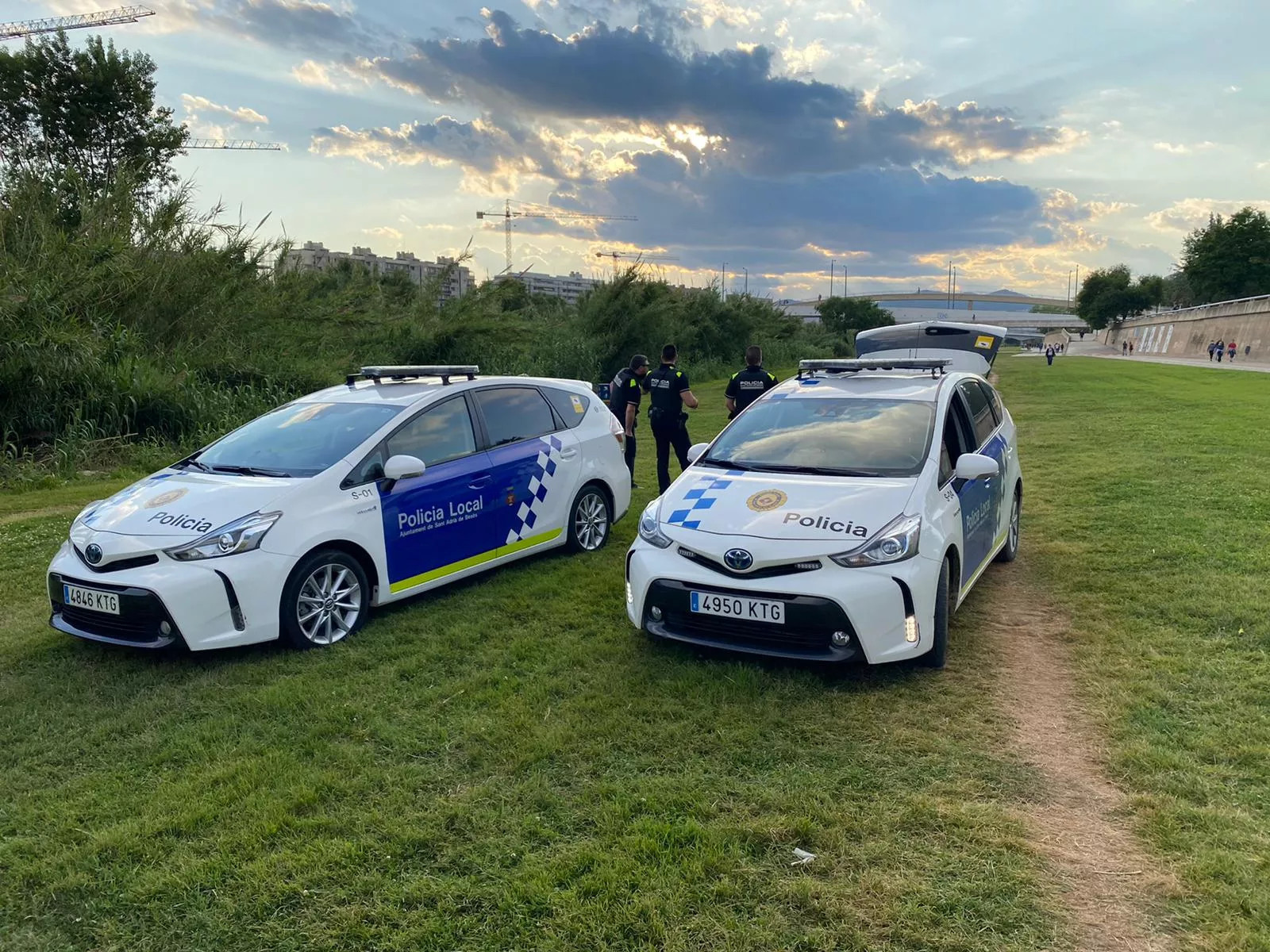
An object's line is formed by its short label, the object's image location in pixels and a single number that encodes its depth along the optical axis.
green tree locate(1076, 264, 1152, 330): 97.69
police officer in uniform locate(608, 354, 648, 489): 9.80
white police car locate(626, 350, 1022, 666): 4.31
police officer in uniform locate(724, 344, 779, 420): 9.44
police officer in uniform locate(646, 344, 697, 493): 9.20
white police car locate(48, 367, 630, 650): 4.72
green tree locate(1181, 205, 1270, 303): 74.56
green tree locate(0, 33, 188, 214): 28.16
